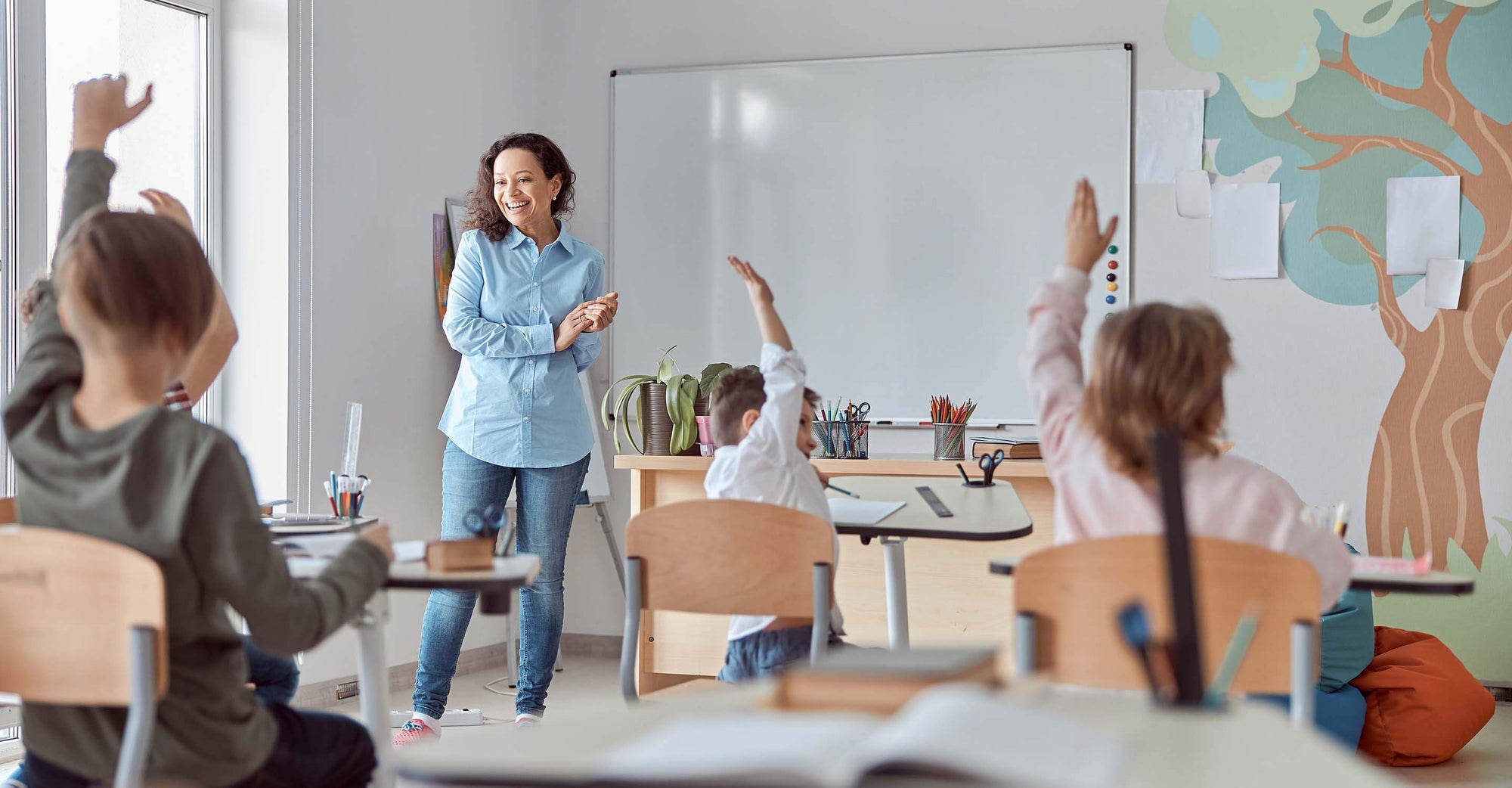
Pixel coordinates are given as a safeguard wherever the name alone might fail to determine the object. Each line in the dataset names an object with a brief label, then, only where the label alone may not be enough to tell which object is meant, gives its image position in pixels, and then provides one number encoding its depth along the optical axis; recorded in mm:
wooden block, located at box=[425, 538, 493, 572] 1729
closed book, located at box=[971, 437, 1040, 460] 3674
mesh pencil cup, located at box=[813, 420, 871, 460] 3936
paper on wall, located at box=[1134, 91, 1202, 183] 4336
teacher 3400
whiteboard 4473
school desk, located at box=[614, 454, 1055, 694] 3750
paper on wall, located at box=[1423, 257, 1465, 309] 4148
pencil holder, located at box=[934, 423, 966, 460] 3840
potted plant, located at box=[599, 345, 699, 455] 3932
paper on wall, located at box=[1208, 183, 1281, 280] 4289
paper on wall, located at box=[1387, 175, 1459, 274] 4164
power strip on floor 3758
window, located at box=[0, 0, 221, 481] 3223
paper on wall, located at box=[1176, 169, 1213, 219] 4340
